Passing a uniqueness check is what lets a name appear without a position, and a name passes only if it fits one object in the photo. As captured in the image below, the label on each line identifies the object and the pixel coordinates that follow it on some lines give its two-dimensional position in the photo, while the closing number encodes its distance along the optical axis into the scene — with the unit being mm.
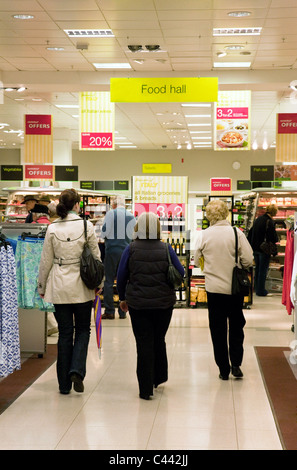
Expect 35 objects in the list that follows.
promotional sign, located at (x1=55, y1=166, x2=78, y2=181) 20359
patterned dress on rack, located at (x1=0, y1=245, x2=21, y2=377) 4965
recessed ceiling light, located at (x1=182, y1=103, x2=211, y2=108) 16109
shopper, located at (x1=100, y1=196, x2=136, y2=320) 9711
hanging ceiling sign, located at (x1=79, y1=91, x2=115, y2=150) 12078
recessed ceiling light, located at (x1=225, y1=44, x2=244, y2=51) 10086
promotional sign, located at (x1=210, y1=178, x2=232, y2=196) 21016
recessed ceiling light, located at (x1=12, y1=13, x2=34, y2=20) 8719
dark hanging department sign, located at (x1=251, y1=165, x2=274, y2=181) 20188
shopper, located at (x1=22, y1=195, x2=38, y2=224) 10246
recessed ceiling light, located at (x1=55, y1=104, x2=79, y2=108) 16344
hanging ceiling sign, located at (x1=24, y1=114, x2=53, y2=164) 13383
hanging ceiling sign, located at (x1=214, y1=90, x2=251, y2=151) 11430
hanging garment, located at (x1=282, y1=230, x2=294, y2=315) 7246
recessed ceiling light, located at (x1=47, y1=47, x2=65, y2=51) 10328
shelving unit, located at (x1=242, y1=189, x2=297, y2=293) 13975
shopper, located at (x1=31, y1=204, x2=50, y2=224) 8647
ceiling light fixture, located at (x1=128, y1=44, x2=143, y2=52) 10148
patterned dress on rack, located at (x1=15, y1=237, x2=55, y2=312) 6238
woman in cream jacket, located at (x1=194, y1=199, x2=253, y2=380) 5934
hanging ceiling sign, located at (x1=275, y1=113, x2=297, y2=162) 12781
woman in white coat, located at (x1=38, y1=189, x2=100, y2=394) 5473
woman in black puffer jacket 5332
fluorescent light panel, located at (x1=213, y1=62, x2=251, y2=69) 11328
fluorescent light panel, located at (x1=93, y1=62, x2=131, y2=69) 11453
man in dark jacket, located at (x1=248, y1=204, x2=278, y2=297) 12641
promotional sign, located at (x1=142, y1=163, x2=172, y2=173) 19812
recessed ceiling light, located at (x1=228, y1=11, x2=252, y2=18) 8523
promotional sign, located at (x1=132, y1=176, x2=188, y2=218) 11680
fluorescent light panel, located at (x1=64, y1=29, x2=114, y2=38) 9430
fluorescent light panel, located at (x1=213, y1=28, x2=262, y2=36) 9312
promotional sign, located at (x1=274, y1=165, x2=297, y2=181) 22402
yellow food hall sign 9938
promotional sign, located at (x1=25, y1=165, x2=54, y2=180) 20312
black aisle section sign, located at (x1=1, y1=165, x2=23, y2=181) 20438
